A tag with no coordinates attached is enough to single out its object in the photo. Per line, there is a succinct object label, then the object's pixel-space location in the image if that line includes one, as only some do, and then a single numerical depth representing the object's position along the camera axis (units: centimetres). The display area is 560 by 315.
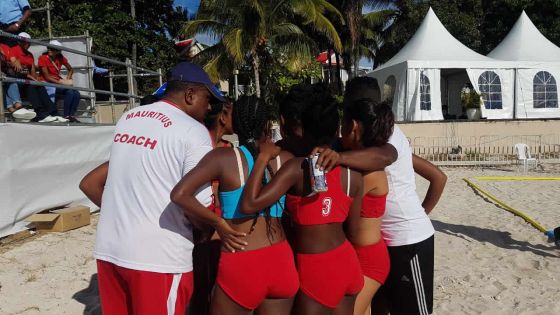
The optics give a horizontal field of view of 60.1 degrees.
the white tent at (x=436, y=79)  1711
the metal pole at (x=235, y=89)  2641
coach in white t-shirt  214
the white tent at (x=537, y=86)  1730
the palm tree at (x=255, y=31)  1761
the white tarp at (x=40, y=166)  605
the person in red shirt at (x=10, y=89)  657
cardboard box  647
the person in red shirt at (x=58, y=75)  737
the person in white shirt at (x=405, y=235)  269
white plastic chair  1289
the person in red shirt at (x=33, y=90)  689
